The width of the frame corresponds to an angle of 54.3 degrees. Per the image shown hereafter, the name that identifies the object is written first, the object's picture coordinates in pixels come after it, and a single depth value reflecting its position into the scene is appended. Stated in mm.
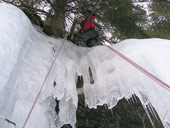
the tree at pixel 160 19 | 2979
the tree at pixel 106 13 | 2967
